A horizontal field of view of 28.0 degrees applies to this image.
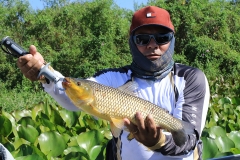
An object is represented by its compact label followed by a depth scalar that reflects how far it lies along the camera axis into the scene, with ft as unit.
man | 7.04
